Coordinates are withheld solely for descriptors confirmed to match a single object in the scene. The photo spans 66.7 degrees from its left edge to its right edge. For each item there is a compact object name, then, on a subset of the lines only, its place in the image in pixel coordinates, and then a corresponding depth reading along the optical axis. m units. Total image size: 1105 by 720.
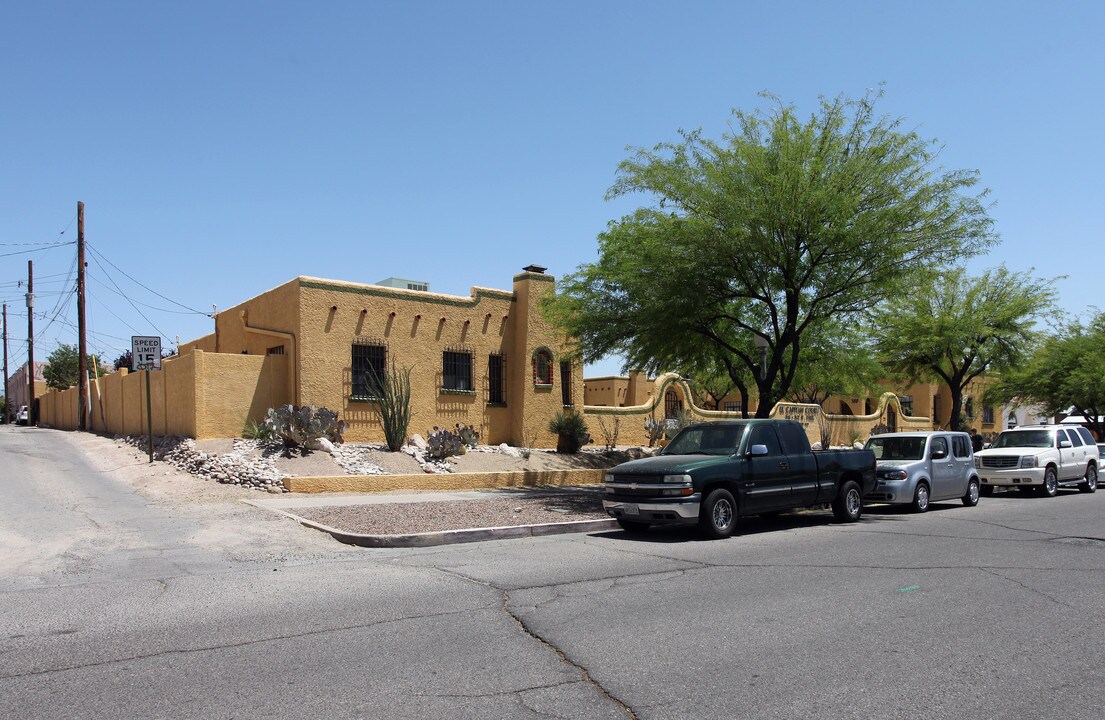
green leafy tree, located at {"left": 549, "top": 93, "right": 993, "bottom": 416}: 16.02
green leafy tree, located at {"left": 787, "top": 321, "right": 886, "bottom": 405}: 24.61
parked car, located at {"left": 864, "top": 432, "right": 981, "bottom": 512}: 16.69
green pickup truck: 12.41
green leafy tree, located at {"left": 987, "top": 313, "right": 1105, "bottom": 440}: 33.12
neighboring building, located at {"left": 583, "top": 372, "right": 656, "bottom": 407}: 35.50
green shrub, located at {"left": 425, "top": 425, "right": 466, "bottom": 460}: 20.59
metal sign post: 19.47
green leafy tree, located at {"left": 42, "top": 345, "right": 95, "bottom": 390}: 52.09
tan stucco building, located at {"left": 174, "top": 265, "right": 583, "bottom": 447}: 21.88
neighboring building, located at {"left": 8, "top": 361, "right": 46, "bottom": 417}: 58.16
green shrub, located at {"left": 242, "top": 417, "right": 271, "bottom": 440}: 19.83
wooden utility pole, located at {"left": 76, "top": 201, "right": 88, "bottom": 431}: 32.22
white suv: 20.97
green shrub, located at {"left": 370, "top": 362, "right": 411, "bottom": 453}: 20.97
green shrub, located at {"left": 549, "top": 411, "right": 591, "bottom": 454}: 24.58
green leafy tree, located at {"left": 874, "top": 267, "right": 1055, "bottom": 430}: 26.42
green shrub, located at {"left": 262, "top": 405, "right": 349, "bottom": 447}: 19.18
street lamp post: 17.56
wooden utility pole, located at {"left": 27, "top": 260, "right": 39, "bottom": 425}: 48.59
